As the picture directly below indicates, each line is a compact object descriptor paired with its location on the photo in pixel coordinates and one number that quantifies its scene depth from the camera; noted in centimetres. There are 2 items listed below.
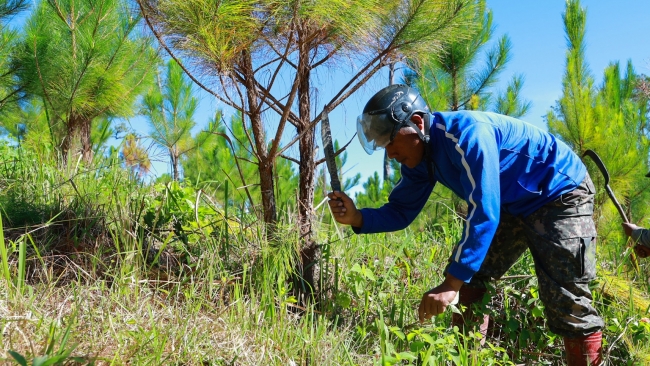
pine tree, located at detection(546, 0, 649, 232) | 552
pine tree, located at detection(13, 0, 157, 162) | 508
